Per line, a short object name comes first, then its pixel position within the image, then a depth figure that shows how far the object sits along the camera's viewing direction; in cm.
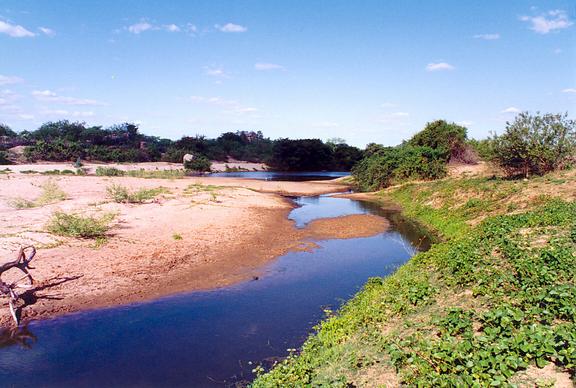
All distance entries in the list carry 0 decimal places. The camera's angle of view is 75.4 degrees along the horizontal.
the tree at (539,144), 2206
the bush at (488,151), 2462
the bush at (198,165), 6589
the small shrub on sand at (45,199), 2106
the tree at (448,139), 4231
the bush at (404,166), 3772
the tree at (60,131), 7362
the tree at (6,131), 6875
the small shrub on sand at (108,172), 4712
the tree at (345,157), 8331
